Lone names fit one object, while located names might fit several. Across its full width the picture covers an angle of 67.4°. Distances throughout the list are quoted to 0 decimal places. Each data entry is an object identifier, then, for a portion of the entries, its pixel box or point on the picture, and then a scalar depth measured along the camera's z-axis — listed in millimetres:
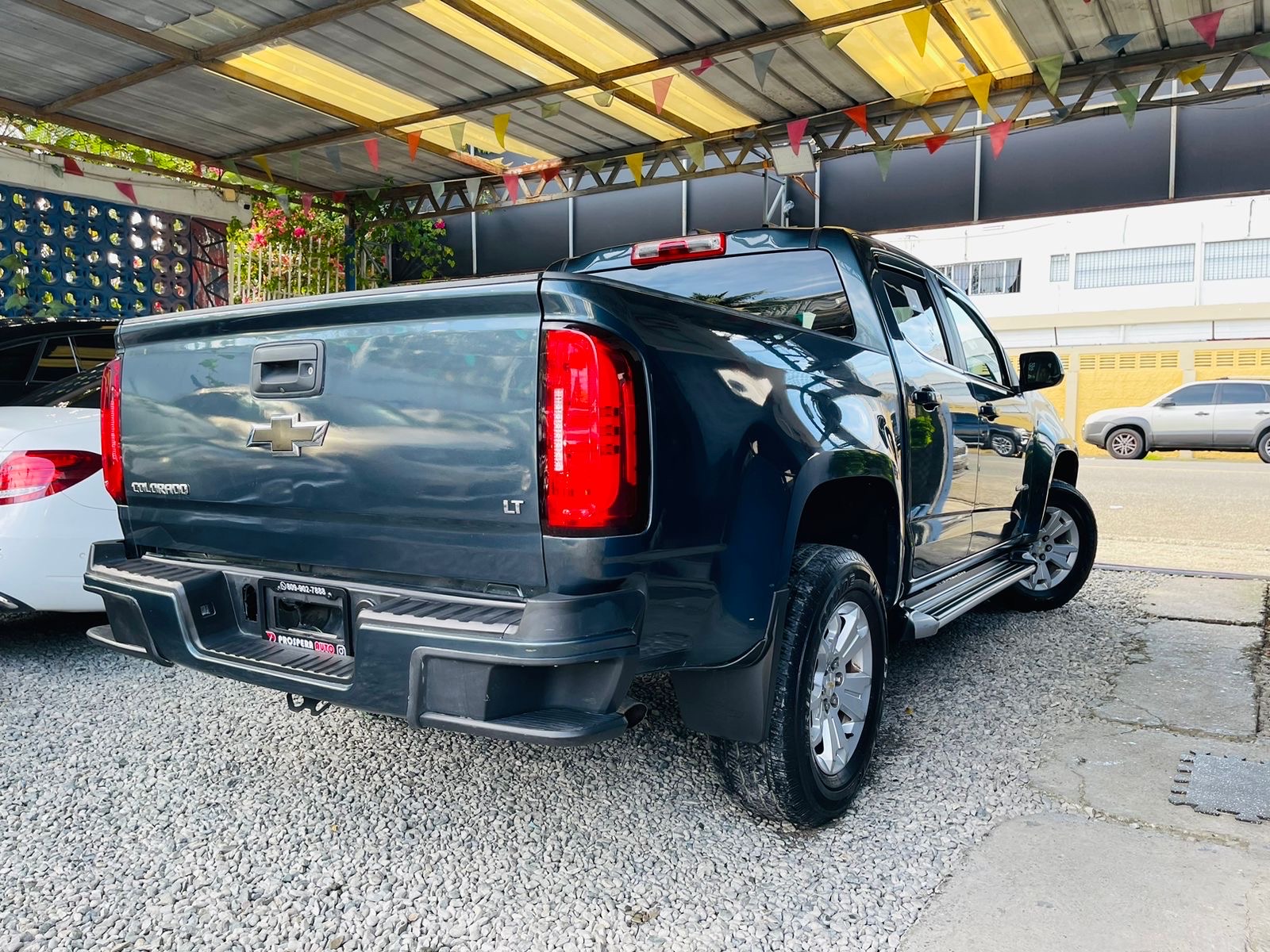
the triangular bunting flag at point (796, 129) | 8734
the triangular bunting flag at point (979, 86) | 7617
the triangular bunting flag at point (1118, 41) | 6852
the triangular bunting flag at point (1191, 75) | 7238
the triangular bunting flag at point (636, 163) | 9898
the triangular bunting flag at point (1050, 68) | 7281
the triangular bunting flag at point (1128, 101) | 7416
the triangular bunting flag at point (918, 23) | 6211
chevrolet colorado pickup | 2076
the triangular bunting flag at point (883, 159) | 8797
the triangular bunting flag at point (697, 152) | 9484
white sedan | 3898
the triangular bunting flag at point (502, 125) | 8547
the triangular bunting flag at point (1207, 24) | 6320
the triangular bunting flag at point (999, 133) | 7965
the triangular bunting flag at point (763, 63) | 7137
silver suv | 17734
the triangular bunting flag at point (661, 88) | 7688
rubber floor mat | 2865
